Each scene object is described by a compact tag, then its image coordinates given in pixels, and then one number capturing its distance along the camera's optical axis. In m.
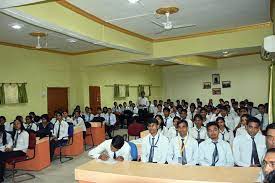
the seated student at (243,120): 5.19
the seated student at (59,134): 7.42
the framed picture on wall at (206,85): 16.73
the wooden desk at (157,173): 2.43
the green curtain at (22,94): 9.45
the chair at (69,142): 7.54
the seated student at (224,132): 5.41
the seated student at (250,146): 3.96
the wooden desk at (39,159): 6.62
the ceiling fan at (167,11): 5.79
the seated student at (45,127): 7.46
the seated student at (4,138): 6.68
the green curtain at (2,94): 8.82
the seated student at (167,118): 7.76
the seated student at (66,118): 8.62
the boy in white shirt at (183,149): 4.18
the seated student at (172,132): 6.03
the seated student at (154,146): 4.32
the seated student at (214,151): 3.95
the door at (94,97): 12.96
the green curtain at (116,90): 14.41
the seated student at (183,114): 7.75
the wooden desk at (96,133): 9.66
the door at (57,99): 10.94
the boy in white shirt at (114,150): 3.53
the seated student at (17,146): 5.70
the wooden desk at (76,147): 8.16
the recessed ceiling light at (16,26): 6.77
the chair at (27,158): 5.70
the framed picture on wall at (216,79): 16.44
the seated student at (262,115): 7.38
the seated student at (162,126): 6.34
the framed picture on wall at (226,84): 16.05
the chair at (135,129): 7.89
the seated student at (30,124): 8.21
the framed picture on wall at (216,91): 16.45
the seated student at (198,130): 5.88
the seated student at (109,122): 10.66
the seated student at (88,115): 10.54
